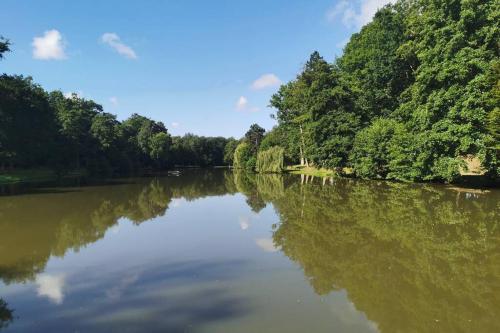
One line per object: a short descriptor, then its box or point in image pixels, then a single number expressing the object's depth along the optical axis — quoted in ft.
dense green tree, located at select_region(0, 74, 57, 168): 159.12
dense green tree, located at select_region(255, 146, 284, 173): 201.57
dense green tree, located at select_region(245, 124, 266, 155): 377.30
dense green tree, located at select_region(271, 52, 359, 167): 138.00
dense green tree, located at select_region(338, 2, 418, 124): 126.00
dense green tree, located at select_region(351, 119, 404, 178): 114.01
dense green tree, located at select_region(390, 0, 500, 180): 81.71
